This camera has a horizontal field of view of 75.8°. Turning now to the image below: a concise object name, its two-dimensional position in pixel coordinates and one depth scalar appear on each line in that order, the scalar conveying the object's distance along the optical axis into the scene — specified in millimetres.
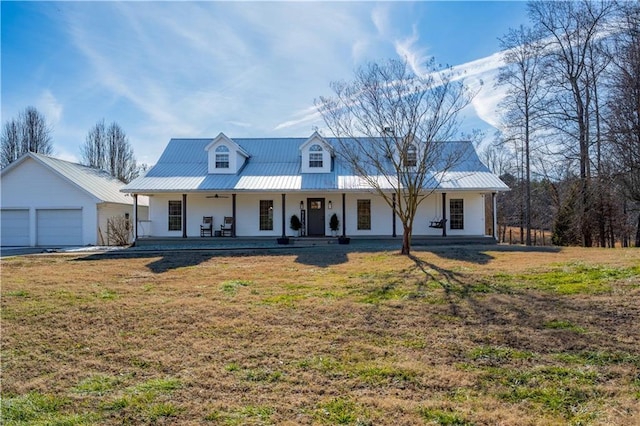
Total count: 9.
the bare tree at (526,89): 23031
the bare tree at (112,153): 42031
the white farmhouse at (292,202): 19609
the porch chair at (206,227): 20000
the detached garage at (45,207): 21406
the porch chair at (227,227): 19969
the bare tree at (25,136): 37625
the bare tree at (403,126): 13617
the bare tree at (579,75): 20359
